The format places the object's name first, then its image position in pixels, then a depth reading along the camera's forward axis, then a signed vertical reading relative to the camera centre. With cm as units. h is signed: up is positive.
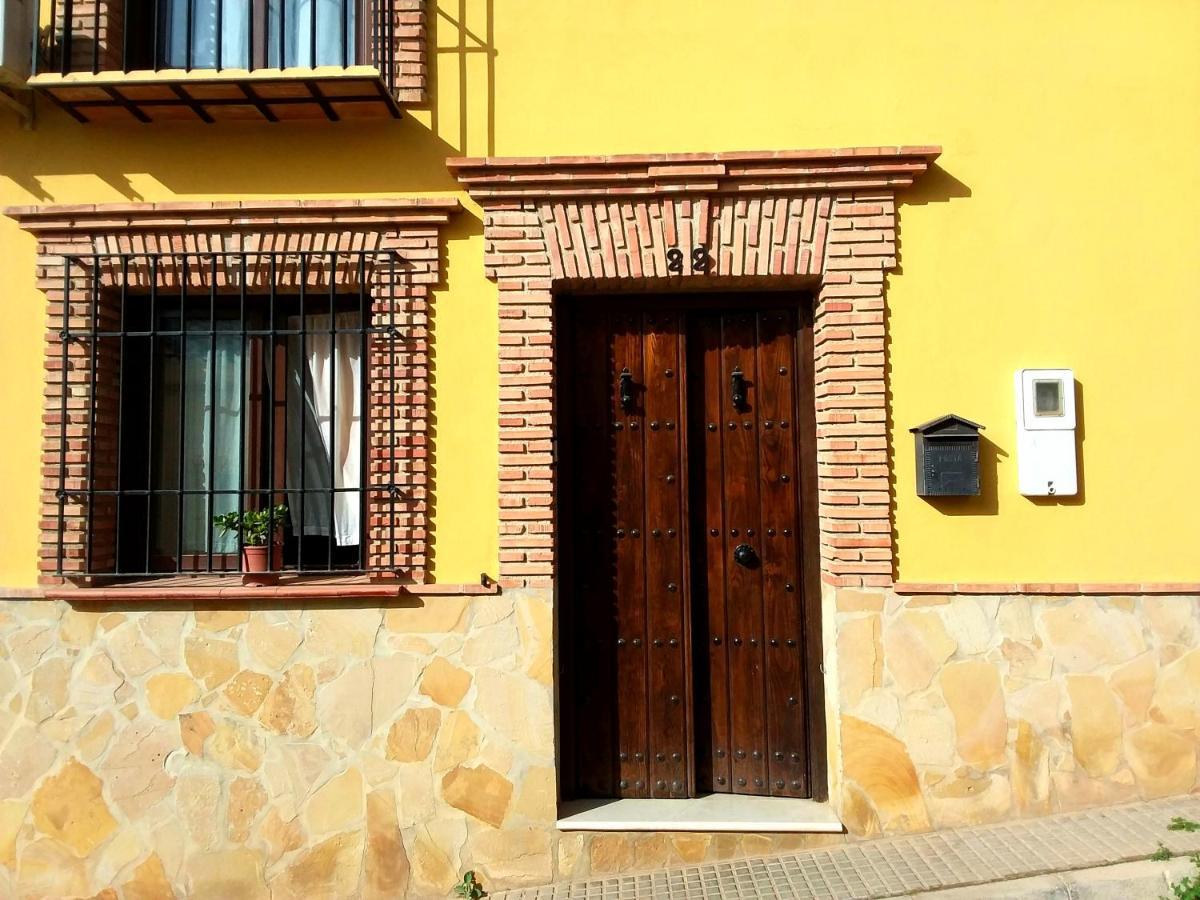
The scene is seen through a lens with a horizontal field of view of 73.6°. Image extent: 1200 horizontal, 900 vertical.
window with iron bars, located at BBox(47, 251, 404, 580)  370 +34
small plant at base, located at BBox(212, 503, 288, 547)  370 -20
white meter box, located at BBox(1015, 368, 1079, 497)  358 +19
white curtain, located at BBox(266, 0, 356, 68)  407 +228
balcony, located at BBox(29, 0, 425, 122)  353 +208
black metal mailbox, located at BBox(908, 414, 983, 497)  354 +8
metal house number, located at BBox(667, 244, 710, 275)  369 +99
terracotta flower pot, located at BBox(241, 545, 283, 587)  362 -40
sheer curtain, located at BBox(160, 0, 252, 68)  409 +229
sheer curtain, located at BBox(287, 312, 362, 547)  390 +26
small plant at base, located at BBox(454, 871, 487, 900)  349 -179
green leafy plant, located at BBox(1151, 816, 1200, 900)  297 -155
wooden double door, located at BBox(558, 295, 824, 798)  385 -41
